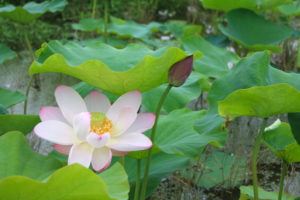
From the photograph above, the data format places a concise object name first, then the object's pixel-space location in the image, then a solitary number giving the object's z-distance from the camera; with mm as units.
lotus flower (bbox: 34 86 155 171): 1301
